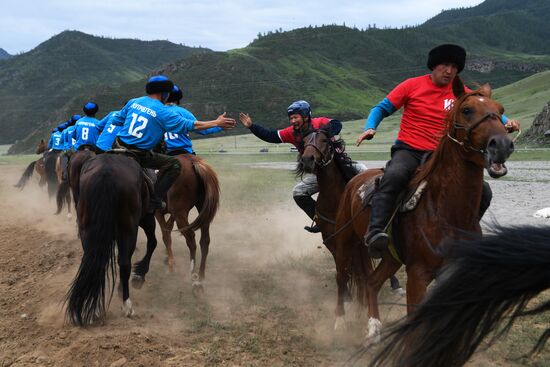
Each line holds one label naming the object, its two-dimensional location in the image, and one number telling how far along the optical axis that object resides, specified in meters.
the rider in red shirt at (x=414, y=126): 4.94
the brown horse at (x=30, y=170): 19.98
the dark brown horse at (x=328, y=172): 6.44
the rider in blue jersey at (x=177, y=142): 8.89
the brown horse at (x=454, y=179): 4.04
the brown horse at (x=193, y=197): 8.16
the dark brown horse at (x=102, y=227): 5.87
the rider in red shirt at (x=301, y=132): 6.84
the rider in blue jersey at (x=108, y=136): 7.36
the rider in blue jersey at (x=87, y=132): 11.52
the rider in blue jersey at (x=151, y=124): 7.05
